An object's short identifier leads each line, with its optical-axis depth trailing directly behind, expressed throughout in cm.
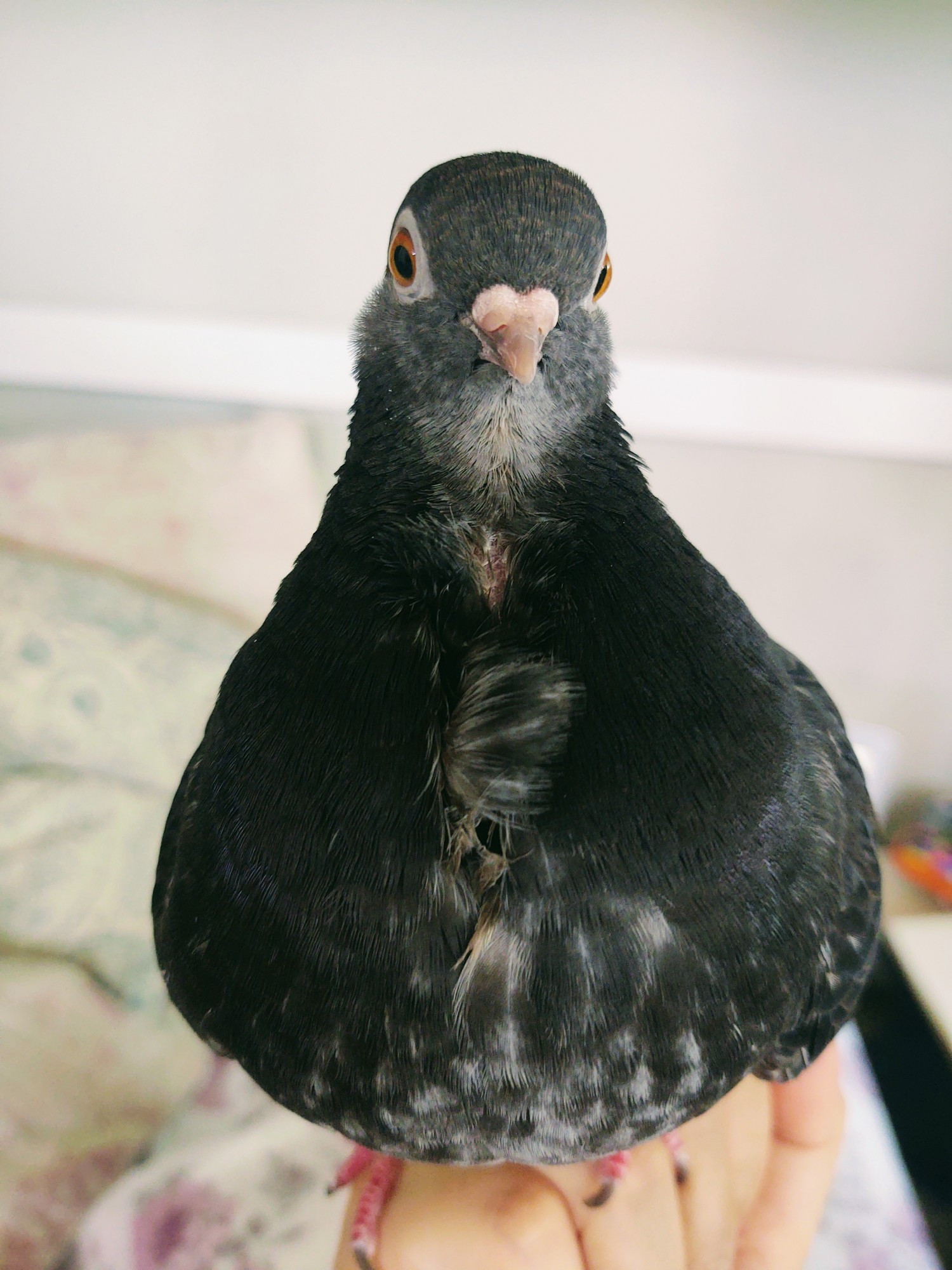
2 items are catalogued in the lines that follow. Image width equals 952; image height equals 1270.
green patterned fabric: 28
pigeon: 12
